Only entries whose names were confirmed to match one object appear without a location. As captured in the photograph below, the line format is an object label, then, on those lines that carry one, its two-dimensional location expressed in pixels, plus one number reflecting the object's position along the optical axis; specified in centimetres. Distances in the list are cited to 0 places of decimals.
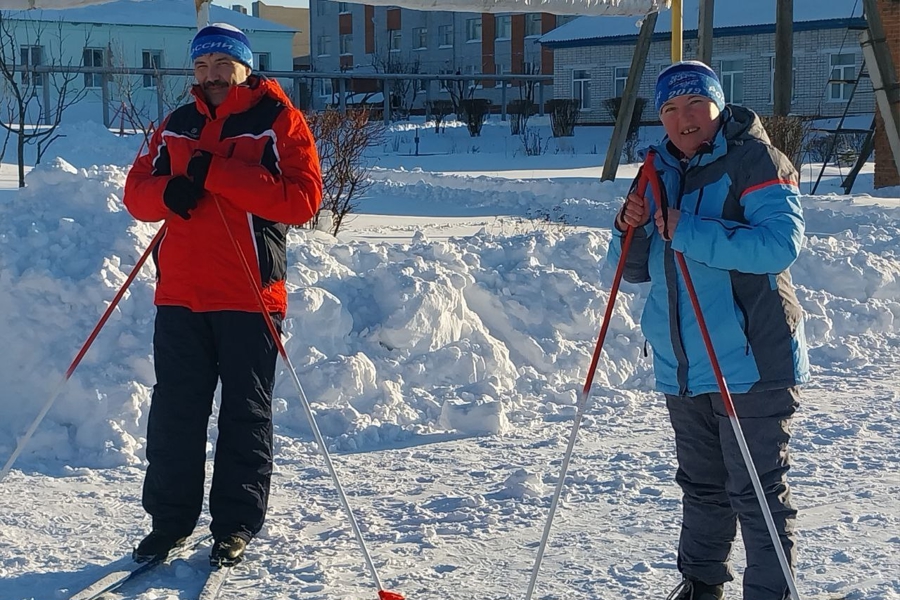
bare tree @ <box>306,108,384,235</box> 1141
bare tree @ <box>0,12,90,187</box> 1617
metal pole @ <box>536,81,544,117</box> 4789
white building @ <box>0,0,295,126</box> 3947
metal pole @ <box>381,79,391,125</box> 3838
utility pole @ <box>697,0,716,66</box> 1284
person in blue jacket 332
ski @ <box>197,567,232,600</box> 387
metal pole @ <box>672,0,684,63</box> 738
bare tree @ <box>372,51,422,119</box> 4859
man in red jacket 416
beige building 9362
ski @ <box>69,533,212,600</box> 387
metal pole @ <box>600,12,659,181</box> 1589
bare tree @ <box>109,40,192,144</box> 2112
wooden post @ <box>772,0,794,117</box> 1894
